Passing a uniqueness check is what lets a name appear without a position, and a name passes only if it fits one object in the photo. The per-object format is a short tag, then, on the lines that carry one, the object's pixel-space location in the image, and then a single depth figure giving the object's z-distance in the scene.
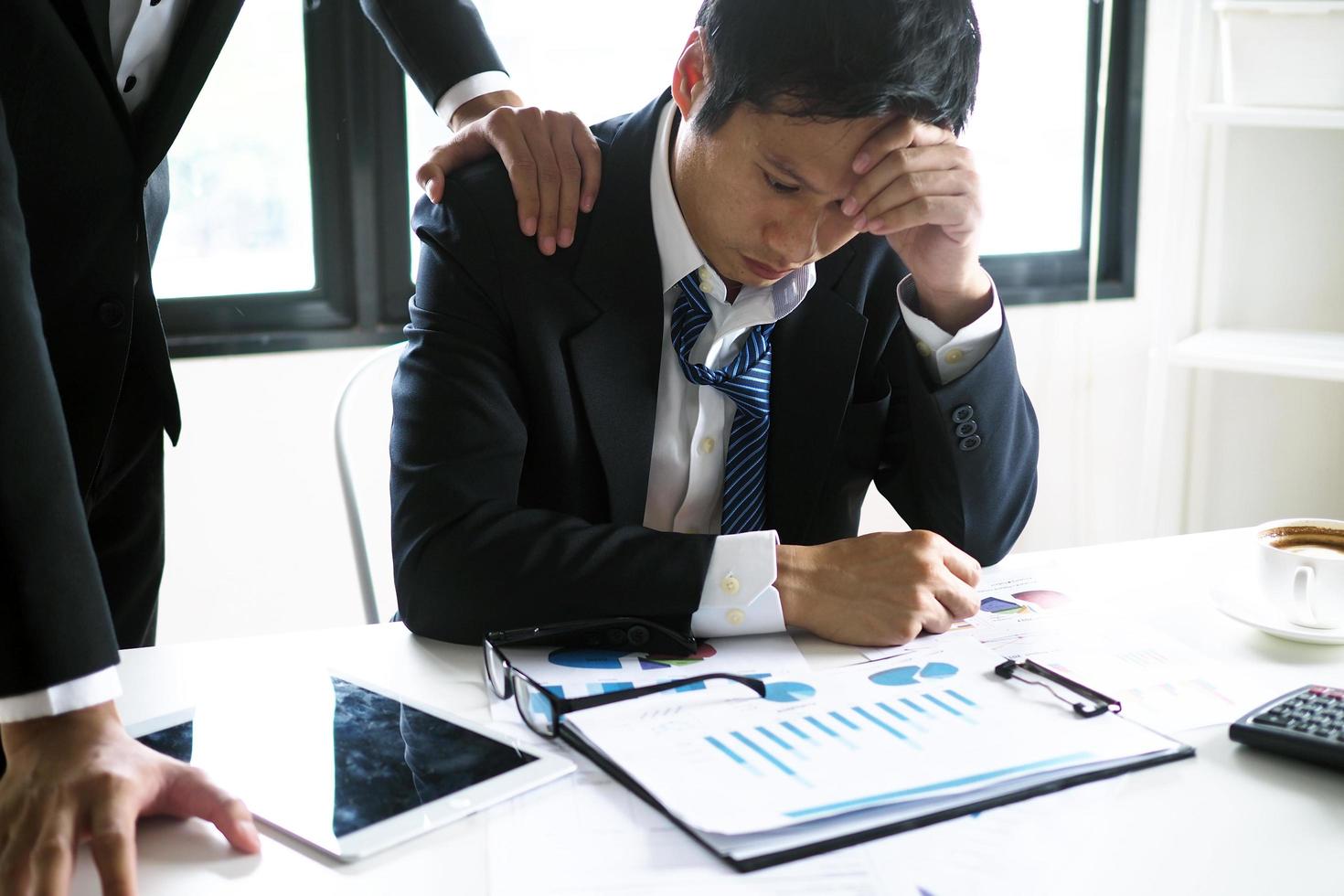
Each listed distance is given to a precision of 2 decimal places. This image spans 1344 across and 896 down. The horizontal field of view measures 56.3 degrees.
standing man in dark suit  0.82
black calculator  0.90
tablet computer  0.84
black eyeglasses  0.96
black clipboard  0.79
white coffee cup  1.14
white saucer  1.13
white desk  0.77
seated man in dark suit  1.17
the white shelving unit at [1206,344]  2.42
